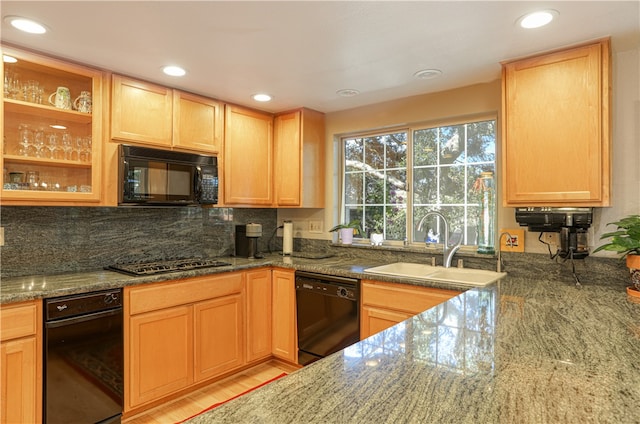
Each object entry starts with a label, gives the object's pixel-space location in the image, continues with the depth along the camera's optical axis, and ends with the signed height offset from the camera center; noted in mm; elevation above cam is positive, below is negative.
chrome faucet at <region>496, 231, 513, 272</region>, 2516 -254
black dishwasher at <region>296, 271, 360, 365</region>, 2625 -731
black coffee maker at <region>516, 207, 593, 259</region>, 2104 -51
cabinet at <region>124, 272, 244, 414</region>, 2309 -820
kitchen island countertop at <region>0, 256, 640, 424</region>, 756 -403
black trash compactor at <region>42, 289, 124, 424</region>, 1969 -805
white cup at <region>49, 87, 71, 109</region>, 2352 +721
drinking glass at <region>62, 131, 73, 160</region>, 2395 +427
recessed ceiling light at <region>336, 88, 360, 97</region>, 2891 +955
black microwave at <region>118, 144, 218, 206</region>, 2479 +256
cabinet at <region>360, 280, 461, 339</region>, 2299 -564
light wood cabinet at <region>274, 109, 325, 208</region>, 3426 +514
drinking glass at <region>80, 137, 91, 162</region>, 2438 +408
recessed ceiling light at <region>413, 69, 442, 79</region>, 2488 +949
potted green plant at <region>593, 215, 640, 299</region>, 1783 -149
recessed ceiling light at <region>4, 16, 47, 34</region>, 1817 +940
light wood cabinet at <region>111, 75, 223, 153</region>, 2520 +710
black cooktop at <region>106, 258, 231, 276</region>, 2494 -380
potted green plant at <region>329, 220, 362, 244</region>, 3404 -150
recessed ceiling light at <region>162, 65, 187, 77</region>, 2425 +943
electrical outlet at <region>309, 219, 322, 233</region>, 3678 -121
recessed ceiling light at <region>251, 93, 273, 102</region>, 3021 +955
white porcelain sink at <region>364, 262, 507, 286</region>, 2459 -414
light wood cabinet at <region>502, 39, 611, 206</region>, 2010 +489
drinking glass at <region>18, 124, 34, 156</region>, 2262 +444
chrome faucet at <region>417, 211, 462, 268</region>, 2725 -248
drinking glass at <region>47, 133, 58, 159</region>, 2347 +432
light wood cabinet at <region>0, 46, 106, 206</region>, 2182 +502
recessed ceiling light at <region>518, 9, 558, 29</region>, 1733 +930
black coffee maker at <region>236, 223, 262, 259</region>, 3285 -238
